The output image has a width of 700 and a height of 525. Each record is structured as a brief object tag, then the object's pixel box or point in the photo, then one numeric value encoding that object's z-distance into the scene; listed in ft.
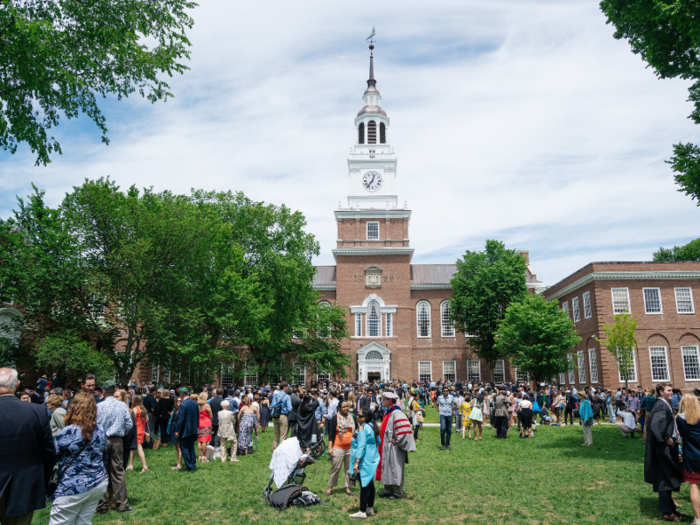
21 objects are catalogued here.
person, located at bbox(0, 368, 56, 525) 15.58
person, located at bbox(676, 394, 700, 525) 24.50
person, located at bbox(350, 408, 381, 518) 27.86
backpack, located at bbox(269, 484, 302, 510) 29.58
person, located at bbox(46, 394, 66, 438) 31.29
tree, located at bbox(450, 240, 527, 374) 140.36
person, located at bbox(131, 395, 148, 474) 39.86
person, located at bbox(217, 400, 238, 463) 45.14
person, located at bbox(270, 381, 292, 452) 46.11
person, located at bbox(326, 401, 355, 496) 33.06
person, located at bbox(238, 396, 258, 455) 49.14
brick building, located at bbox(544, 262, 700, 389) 113.19
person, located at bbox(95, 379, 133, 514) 28.53
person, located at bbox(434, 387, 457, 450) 53.72
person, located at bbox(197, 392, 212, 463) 42.52
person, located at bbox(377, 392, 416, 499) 30.25
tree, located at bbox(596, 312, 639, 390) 95.66
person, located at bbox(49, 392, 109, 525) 18.37
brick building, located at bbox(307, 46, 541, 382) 150.30
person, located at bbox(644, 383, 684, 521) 26.27
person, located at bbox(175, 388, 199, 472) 38.22
